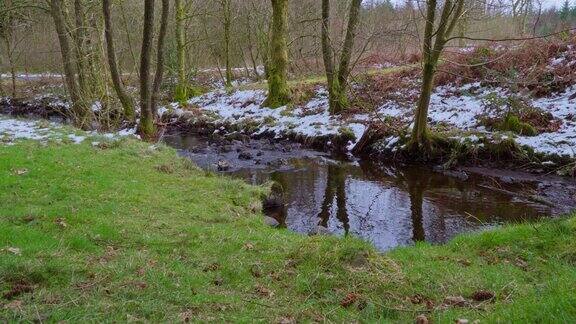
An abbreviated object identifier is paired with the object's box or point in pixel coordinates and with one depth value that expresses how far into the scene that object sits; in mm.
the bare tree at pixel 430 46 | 13602
